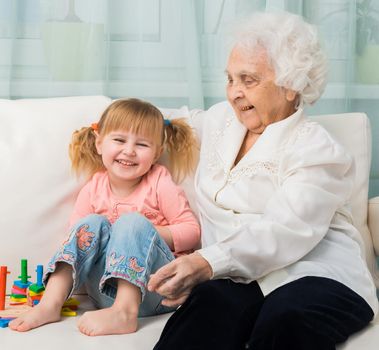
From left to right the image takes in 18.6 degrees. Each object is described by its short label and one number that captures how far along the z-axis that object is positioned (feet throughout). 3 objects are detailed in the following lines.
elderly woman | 6.84
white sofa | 8.14
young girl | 7.37
